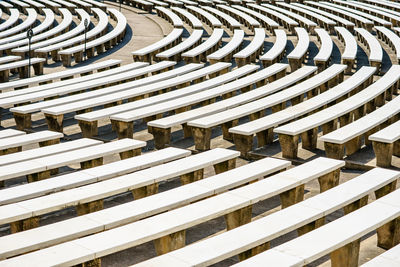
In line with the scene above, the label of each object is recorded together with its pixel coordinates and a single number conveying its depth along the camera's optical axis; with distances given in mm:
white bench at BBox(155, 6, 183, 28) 25422
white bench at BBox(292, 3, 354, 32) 26958
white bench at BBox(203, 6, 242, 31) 25859
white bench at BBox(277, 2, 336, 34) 27047
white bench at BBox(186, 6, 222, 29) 25984
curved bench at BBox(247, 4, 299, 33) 26469
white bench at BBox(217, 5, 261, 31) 26419
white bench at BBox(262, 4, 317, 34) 26516
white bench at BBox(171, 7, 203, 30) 25203
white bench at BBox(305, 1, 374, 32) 27359
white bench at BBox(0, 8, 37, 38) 22559
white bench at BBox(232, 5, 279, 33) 26175
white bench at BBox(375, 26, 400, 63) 21447
